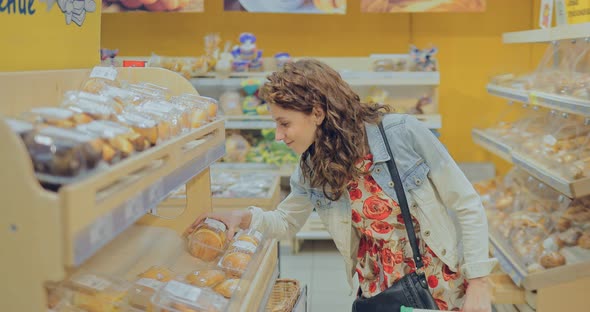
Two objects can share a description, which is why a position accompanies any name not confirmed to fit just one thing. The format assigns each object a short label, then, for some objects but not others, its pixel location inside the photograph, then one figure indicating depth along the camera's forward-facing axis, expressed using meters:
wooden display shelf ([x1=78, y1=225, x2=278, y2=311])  2.08
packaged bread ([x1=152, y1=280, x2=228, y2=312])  1.86
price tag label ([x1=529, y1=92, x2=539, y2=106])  4.54
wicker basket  3.19
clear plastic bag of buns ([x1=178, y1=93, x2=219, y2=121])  2.43
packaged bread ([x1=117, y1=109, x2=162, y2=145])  1.75
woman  2.33
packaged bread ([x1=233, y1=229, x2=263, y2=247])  2.47
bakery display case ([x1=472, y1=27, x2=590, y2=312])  3.95
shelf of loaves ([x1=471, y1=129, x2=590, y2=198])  3.73
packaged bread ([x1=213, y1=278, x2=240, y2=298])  2.07
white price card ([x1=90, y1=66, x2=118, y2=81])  2.29
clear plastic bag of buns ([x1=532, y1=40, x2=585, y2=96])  4.45
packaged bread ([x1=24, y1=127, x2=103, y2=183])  1.32
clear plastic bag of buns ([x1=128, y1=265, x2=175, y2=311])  1.89
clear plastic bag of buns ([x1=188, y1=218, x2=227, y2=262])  2.38
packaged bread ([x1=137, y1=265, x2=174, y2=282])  2.12
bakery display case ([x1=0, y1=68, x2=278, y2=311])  1.25
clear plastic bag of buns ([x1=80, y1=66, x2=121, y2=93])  2.18
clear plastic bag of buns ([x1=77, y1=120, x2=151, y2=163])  1.52
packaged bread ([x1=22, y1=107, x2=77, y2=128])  1.56
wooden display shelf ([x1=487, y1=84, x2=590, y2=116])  3.81
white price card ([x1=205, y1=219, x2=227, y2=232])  2.42
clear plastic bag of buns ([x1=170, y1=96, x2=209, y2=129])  2.24
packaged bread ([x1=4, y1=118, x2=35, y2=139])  1.42
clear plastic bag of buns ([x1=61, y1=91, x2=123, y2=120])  1.75
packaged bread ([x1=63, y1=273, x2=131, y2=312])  1.72
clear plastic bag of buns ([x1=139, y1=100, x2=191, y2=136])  2.01
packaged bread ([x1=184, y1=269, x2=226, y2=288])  2.14
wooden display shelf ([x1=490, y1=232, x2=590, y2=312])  3.91
